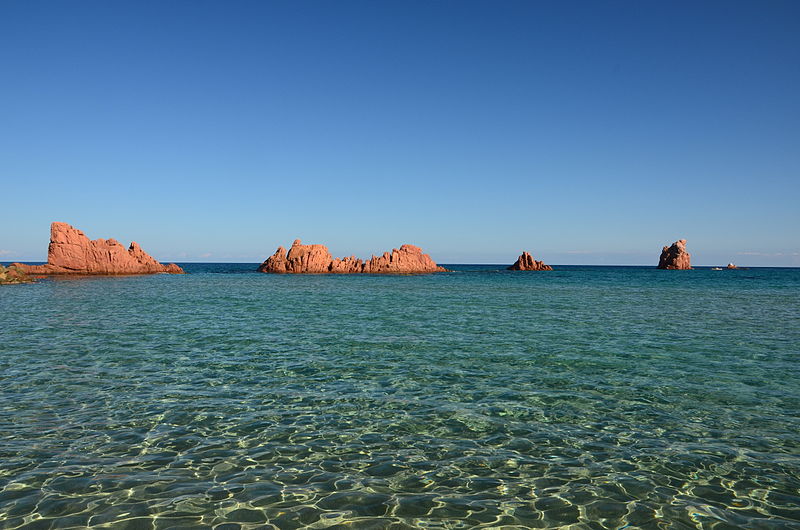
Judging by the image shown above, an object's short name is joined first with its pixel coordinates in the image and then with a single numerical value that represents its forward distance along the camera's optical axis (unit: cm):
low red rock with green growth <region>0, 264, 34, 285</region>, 6986
